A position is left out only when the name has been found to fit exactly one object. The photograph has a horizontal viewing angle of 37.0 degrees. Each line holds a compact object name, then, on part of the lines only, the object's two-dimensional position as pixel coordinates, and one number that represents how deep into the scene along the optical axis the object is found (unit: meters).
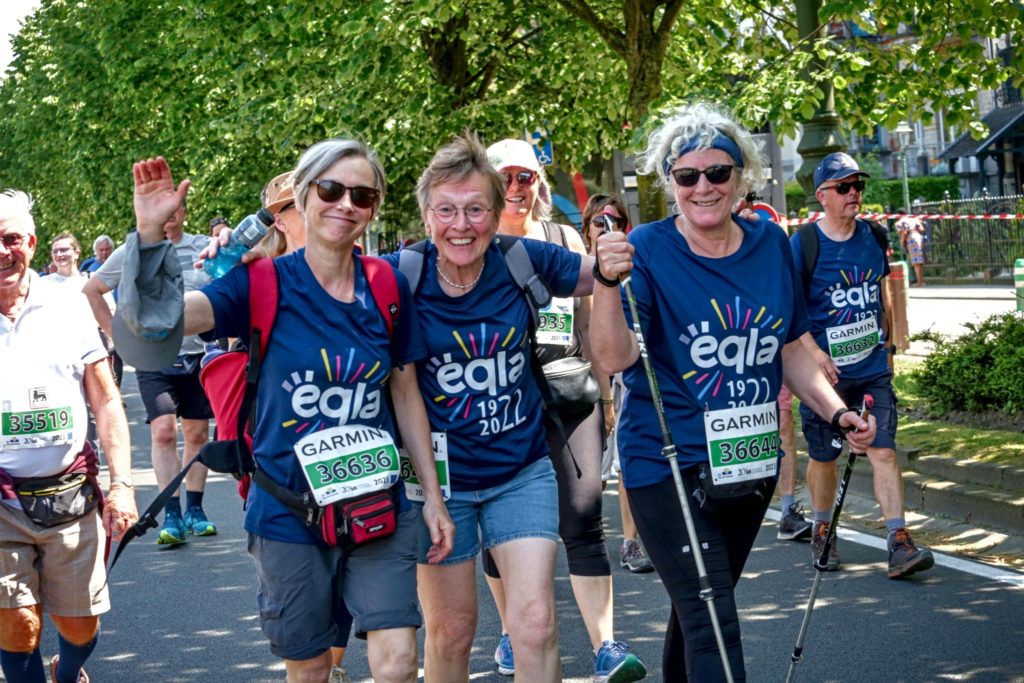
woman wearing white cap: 5.75
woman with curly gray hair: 4.34
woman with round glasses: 4.69
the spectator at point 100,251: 16.50
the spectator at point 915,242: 33.47
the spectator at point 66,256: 13.36
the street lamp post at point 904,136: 42.00
